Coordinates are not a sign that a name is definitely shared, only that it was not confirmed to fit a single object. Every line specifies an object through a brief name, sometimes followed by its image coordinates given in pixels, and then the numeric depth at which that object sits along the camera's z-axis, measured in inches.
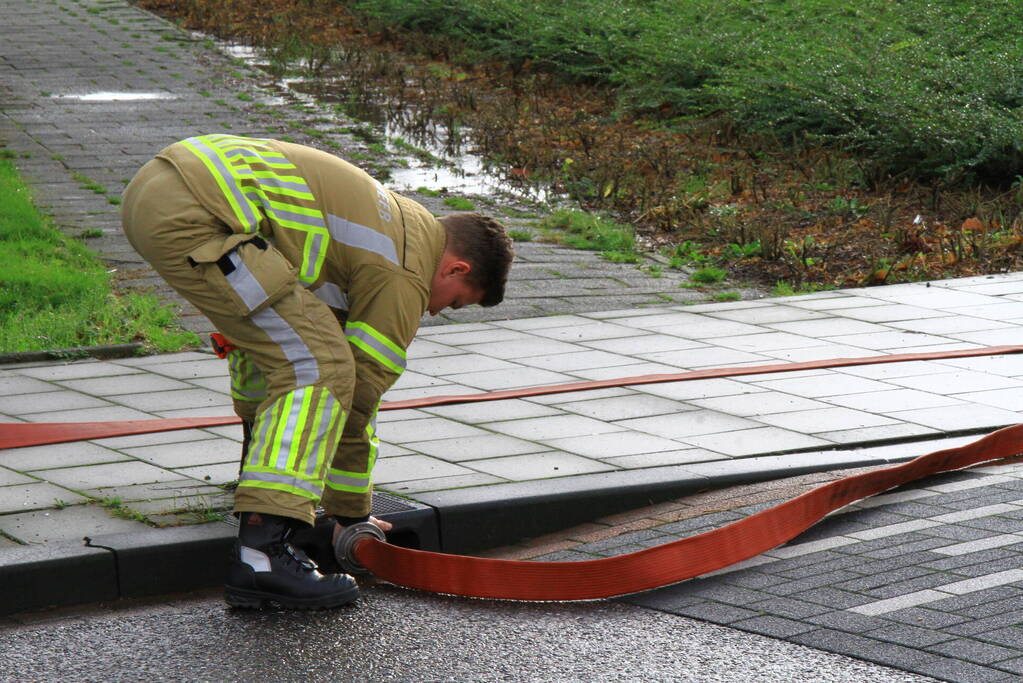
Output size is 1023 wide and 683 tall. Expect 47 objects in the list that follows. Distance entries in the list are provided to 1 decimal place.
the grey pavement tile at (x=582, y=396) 490.0
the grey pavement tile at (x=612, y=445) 426.3
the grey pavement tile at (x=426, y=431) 442.9
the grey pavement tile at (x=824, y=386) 500.1
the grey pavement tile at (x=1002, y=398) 484.4
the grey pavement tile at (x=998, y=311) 625.8
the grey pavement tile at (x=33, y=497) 363.6
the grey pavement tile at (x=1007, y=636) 293.9
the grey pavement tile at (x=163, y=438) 427.8
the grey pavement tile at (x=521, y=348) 565.6
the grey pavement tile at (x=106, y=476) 385.4
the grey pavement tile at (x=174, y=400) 481.1
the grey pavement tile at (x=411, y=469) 397.4
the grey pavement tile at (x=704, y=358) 546.6
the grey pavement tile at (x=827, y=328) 599.5
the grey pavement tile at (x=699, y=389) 497.4
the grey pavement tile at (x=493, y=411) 466.0
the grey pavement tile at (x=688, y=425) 449.7
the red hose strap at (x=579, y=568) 329.4
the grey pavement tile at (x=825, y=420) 456.1
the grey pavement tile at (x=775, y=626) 304.0
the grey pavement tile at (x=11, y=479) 383.9
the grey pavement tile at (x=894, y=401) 481.4
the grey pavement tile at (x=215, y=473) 392.8
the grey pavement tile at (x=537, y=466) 400.8
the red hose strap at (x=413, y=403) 428.8
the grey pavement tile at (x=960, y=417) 459.5
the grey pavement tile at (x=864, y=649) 285.3
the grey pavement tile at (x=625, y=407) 470.9
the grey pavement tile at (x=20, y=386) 499.5
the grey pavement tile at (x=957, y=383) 506.0
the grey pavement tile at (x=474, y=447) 420.5
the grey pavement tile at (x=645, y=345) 571.8
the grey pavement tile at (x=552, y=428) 446.2
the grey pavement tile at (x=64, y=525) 340.8
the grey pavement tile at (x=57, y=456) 402.6
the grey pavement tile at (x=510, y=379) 513.0
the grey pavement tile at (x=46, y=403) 473.7
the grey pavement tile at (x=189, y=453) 409.4
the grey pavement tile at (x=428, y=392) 496.6
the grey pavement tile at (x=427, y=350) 563.2
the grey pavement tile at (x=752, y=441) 430.9
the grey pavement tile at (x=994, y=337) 577.9
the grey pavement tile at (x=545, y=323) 615.5
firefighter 316.8
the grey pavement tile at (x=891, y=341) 572.4
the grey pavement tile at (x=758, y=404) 475.5
